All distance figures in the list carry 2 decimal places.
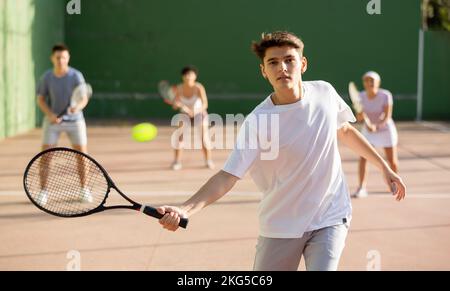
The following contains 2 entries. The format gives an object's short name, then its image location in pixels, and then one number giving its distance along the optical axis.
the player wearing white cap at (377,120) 14.52
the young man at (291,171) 5.71
